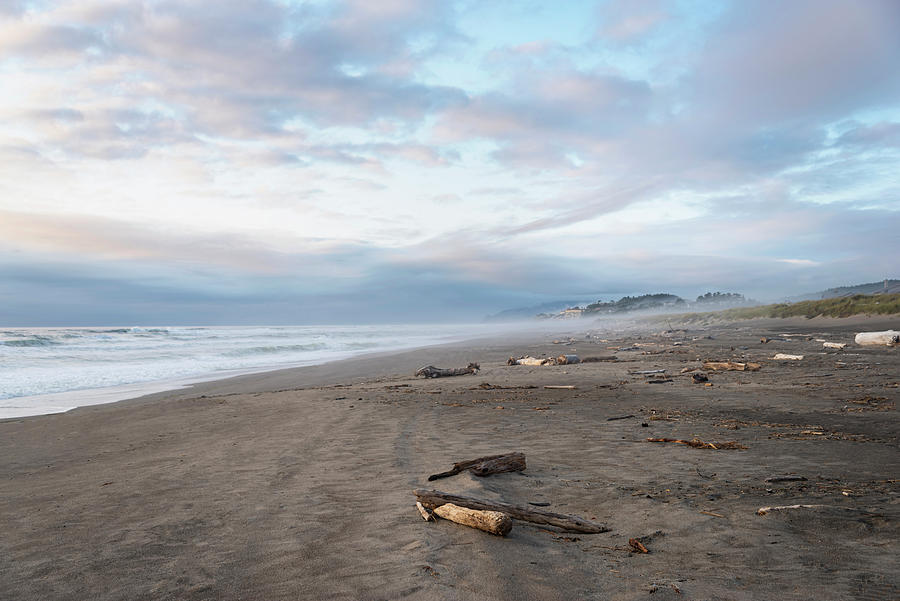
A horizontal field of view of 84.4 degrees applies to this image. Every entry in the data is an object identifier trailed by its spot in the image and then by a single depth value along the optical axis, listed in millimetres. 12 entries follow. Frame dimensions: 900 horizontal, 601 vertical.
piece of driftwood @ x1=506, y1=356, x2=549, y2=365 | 19344
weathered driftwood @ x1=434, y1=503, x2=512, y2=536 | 3781
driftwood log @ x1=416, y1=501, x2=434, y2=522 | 4184
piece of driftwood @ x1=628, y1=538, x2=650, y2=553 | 3641
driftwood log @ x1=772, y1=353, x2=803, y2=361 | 15943
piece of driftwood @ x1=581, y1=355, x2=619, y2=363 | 19078
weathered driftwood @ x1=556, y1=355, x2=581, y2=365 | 18656
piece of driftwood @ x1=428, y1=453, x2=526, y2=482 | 5457
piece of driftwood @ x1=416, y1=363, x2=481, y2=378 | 17000
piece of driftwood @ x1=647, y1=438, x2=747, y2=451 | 6516
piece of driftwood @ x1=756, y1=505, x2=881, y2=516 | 4230
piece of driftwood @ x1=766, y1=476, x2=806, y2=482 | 5039
